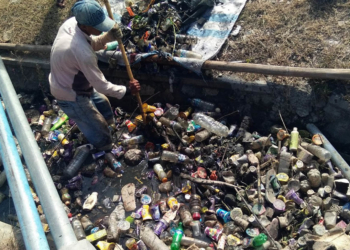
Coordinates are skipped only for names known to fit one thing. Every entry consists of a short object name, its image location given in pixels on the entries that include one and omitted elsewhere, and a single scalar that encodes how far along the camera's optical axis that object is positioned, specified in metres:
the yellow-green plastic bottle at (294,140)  4.51
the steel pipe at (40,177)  2.83
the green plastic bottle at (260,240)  3.72
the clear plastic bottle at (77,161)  5.14
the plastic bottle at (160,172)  4.80
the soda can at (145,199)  4.62
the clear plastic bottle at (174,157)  4.77
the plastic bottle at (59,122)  5.98
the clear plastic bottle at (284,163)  4.38
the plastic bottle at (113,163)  5.10
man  3.87
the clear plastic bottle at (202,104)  5.37
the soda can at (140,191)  4.73
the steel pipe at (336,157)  4.22
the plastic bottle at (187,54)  5.38
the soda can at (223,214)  4.19
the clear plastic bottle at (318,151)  4.36
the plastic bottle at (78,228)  4.31
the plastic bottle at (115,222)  4.24
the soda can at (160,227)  4.23
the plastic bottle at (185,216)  4.24
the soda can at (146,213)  4.42
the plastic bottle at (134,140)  5.37
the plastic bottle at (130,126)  5.58
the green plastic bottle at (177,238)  3.94
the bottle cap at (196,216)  4.28
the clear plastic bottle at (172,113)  5.37
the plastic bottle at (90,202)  4.72
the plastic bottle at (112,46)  5.75
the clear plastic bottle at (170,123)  5.13
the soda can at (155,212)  4.41
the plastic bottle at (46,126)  5.96
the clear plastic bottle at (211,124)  5.04
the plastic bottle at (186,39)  5.73
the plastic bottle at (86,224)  4.45
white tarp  5.43
